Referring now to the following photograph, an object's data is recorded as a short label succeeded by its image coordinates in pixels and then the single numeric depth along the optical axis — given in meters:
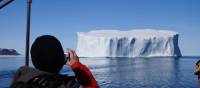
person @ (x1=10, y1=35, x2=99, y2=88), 1.40
